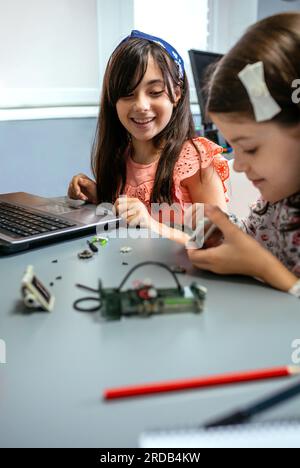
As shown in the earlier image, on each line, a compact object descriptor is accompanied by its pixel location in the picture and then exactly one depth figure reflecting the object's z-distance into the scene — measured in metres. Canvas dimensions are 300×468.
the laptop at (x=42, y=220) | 0.70
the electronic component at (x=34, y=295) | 0.47
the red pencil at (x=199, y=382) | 0.33
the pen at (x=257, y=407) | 0.30
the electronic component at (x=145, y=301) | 0.46
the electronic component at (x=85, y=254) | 0.66
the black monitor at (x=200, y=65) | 1.56
